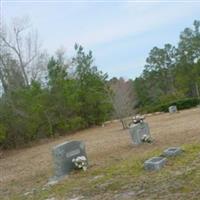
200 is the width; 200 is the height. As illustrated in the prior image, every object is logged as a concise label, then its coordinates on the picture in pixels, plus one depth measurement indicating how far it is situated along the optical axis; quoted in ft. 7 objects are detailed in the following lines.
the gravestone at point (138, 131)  27.00
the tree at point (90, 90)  63.30
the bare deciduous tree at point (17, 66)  63.12
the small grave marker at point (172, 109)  67.93
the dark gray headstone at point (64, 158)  20.15
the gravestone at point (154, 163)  16.65
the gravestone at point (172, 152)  18.33
